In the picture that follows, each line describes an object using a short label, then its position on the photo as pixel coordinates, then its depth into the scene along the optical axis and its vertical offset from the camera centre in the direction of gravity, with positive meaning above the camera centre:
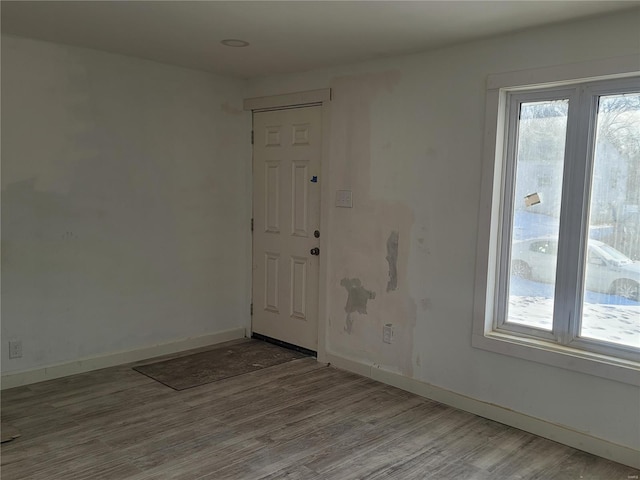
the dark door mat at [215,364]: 3.84 -1.42
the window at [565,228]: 2.78 -0.16
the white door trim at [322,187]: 4.12 +0.05
